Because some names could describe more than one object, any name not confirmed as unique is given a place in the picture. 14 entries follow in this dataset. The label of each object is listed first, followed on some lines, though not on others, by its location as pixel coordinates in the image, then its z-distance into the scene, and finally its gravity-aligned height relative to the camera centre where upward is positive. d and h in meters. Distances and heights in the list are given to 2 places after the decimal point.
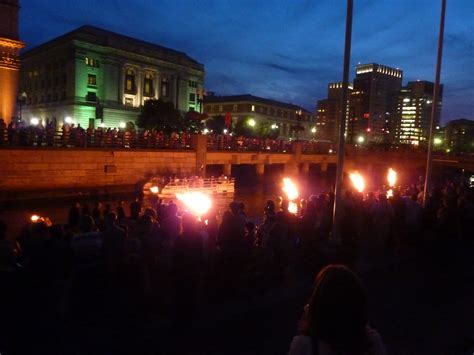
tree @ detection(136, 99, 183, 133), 58.25 +4.43
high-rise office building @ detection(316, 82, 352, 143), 192.38 +23.28
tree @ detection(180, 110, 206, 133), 62.22 +4.01
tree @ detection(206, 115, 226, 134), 82.62 +5.02
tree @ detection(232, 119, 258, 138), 80.00 +4.14
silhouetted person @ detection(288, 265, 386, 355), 2.20 -0.94
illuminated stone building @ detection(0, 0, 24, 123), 36.53 +7.91
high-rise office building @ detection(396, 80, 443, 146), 166.75 +20.22
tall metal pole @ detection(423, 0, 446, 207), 13.64 +2.33
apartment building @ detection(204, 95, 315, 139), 107.44 +11.60
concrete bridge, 26.58 -1.84
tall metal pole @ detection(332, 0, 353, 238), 9.01 +0.69
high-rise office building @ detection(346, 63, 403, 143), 153.12 +24.72
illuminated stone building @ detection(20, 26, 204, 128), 65.94 +12.14
